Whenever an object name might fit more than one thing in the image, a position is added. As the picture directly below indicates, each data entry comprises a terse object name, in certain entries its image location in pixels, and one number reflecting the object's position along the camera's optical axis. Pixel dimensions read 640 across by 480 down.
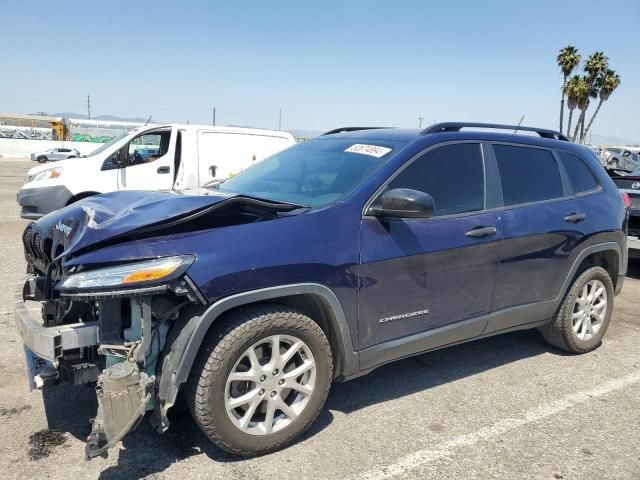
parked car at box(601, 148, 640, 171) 26.82
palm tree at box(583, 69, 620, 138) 41.91
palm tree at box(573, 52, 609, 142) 41.41
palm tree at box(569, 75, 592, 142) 42.25
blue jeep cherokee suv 2.53
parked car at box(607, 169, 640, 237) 7.20
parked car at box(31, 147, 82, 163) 37.06
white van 8.49
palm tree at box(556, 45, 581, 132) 41.41
